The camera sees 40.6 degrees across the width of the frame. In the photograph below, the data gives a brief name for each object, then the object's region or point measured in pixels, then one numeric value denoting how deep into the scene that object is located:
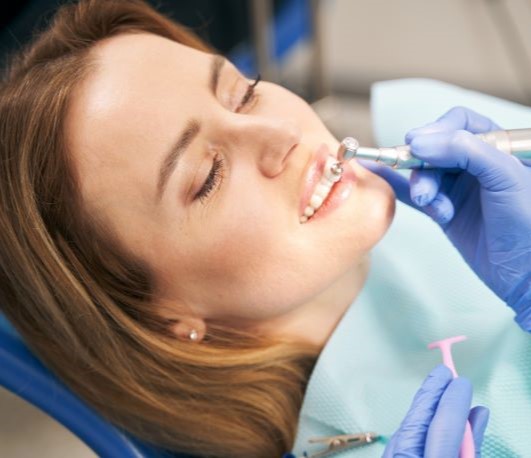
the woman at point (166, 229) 0.96
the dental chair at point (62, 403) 1.10
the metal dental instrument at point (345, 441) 1.07
